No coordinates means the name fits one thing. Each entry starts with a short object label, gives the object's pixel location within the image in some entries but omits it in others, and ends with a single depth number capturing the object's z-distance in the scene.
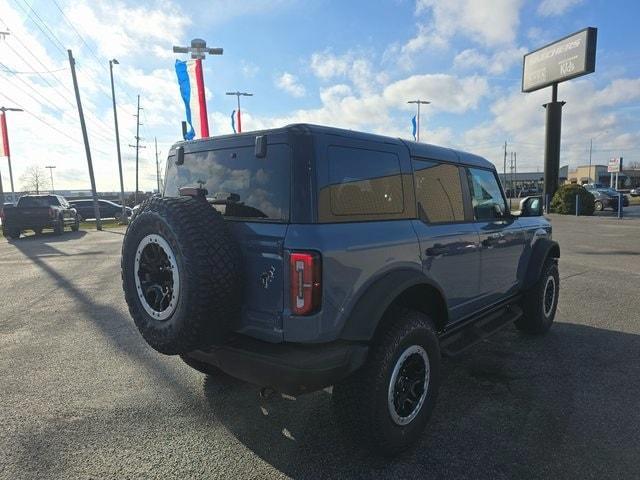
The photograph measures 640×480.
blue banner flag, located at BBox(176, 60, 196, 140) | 19.98
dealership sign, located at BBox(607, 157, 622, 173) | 30.16
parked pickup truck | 16.95
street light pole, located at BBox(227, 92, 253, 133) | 34.44
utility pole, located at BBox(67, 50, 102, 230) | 22.03
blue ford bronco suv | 2.35
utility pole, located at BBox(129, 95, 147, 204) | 49.94
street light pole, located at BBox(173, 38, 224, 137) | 19.47
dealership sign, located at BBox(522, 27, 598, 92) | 24.81
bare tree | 84.36
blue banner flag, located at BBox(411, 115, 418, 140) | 37.22
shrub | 23.11
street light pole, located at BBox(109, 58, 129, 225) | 28.47
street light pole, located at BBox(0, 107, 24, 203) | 32.01
